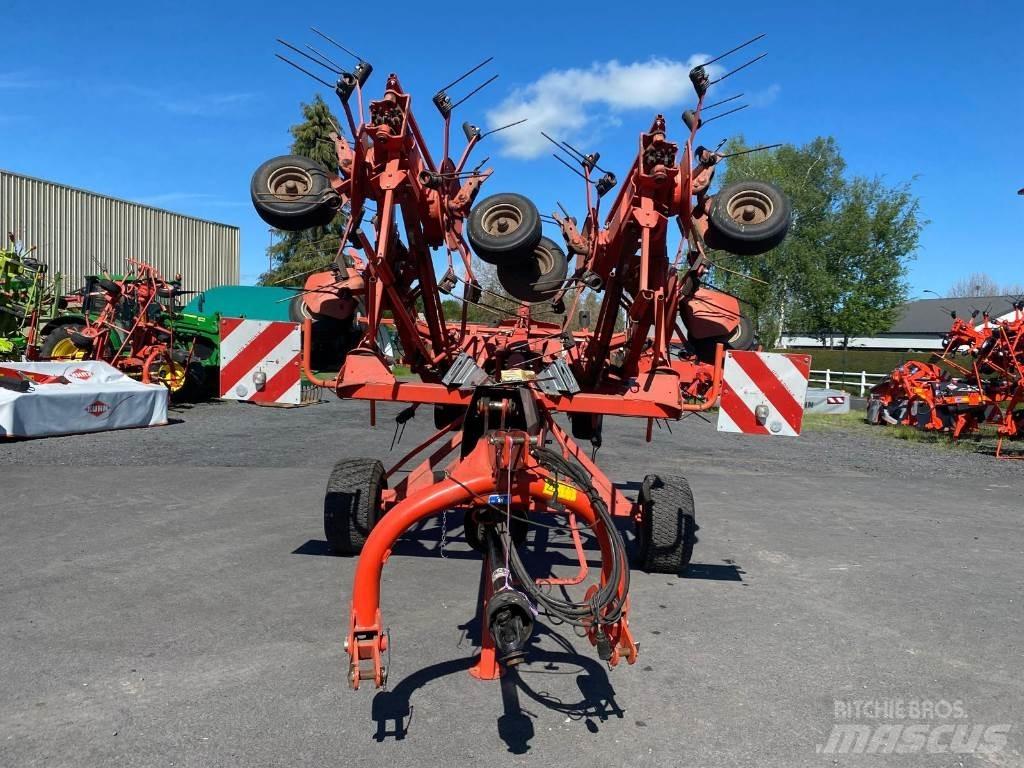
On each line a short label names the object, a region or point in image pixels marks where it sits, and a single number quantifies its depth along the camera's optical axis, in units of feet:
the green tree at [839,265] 124.67
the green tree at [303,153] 105.13
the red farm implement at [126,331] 52.34
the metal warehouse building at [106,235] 82.64
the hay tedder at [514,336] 10.23
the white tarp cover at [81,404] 38.27
